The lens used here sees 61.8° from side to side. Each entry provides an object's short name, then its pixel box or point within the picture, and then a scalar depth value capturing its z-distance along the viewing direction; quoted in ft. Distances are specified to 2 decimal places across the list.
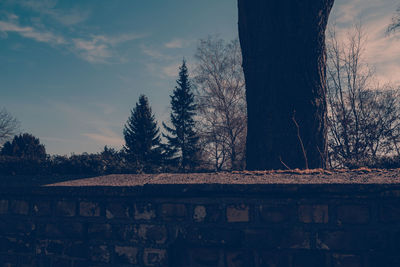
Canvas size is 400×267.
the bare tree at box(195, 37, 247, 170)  74.13
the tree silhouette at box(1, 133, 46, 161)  72.86
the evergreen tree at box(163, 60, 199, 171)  87.81
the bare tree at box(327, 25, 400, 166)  45.88
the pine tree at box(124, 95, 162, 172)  88.32
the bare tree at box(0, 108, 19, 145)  107.45
